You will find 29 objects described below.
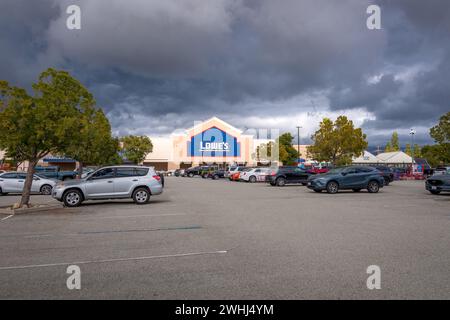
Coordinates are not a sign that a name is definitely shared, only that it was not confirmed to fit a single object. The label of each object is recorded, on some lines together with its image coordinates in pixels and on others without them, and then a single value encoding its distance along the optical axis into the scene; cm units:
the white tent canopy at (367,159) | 7226
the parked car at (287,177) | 3130
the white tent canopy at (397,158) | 6994
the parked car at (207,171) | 5289
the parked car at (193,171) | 5936
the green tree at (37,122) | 1420
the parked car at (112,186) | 1579
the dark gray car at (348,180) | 2194
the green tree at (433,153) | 4215
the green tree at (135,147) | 6950
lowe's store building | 7794
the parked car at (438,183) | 2022
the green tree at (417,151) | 12375
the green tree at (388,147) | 12324
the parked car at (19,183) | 2341
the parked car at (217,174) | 4975
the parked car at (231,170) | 4388
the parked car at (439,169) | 4858
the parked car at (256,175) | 3947
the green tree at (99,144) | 3092
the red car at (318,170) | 4637
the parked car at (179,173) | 6436
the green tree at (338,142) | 5594
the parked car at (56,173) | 3238
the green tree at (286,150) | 7769
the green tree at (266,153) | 7884
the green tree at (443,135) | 4044
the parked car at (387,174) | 3262
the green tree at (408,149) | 12752
